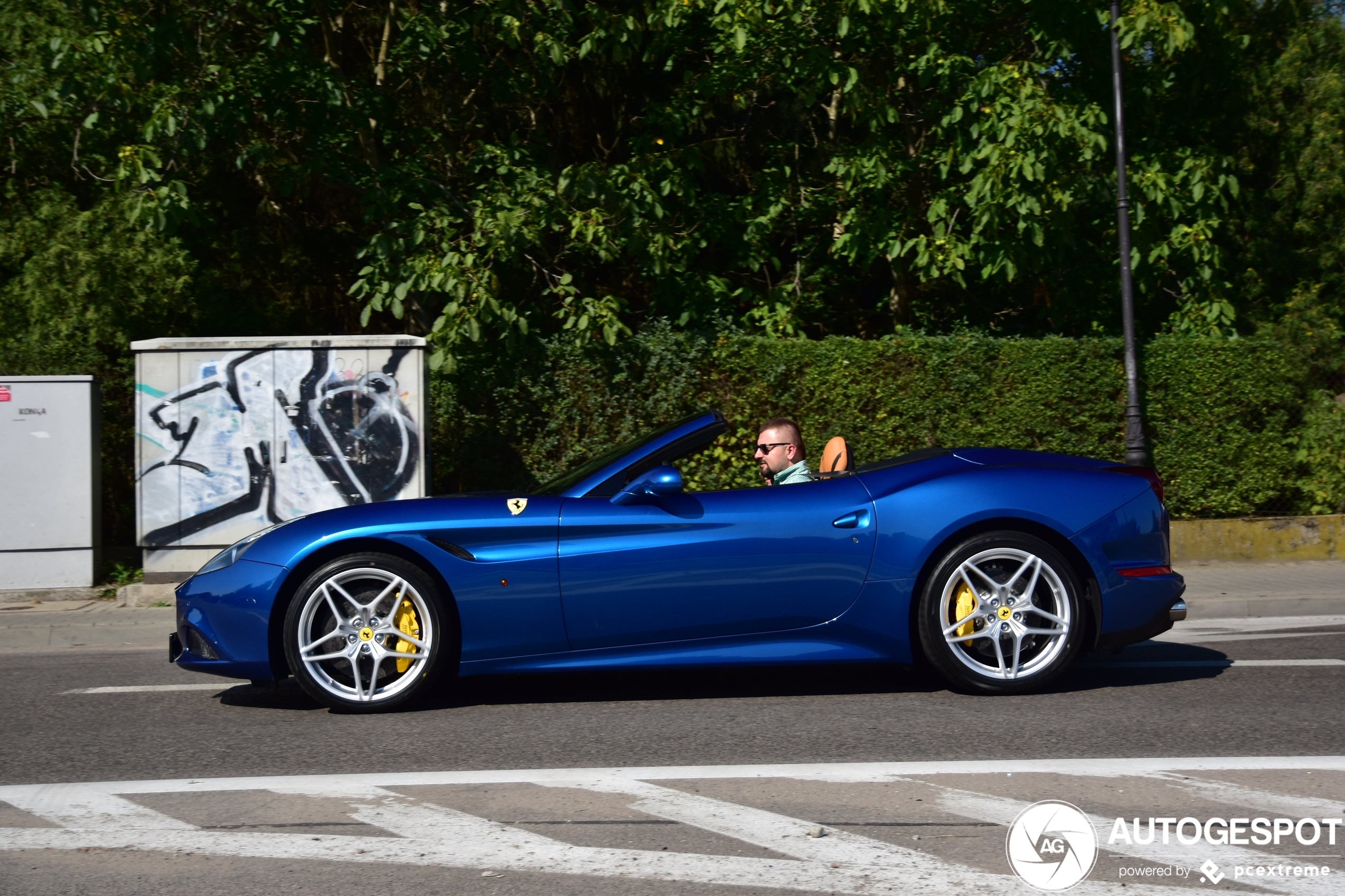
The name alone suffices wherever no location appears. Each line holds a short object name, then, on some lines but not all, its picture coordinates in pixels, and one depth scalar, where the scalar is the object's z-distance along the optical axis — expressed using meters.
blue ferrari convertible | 5.14
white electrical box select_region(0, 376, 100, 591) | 9.53
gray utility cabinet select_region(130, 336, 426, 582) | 9.55
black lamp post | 10.53
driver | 6.09
